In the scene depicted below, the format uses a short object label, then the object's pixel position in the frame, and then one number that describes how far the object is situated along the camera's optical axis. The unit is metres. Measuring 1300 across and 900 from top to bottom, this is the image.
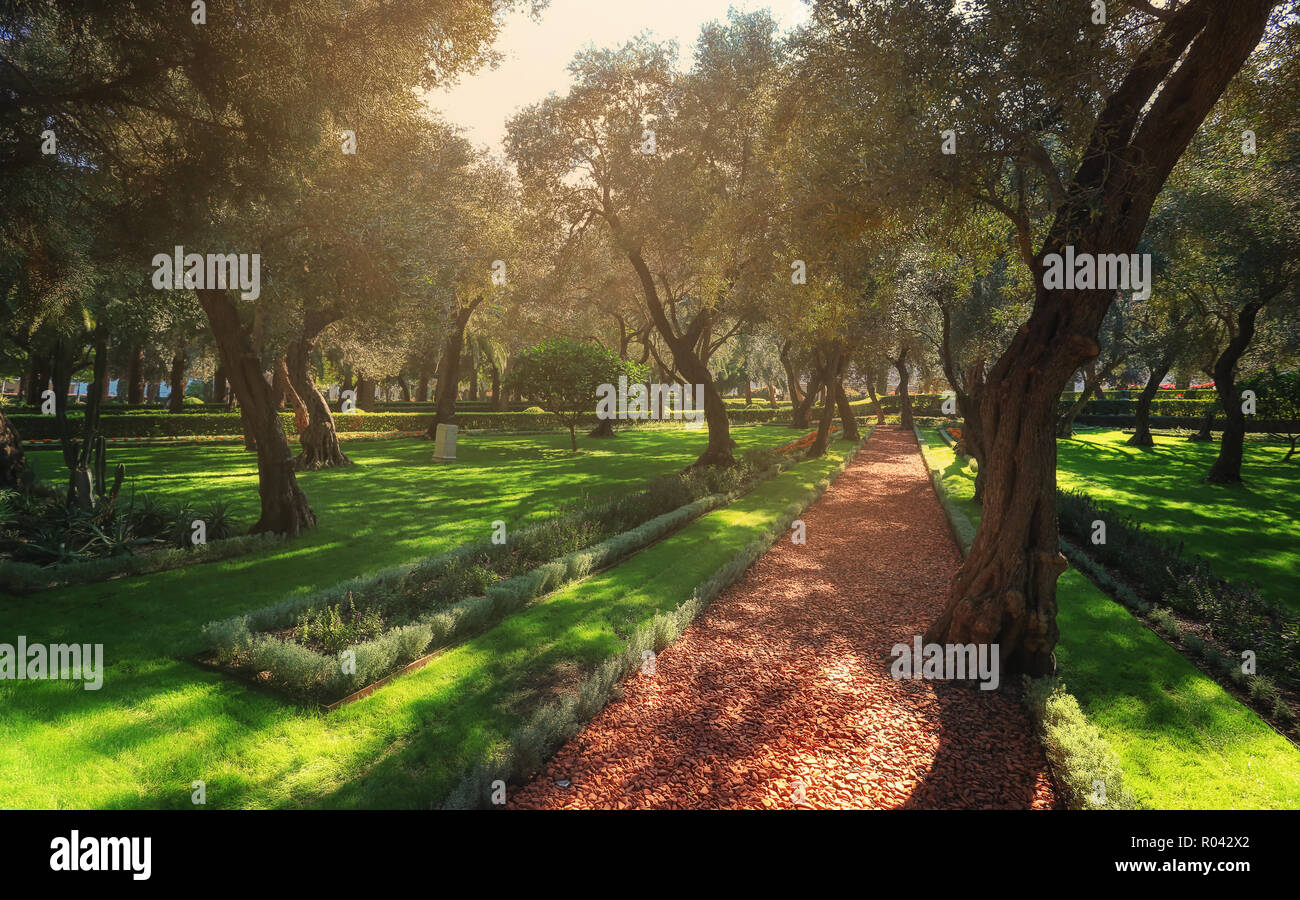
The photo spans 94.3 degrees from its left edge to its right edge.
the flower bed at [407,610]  6.13
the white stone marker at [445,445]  25.83
